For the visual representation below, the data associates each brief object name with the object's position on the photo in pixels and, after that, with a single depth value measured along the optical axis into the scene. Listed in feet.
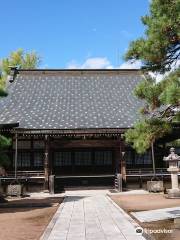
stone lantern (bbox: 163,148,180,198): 46.94
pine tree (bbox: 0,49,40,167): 95.72
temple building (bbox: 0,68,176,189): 56.38
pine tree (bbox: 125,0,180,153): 23.36
